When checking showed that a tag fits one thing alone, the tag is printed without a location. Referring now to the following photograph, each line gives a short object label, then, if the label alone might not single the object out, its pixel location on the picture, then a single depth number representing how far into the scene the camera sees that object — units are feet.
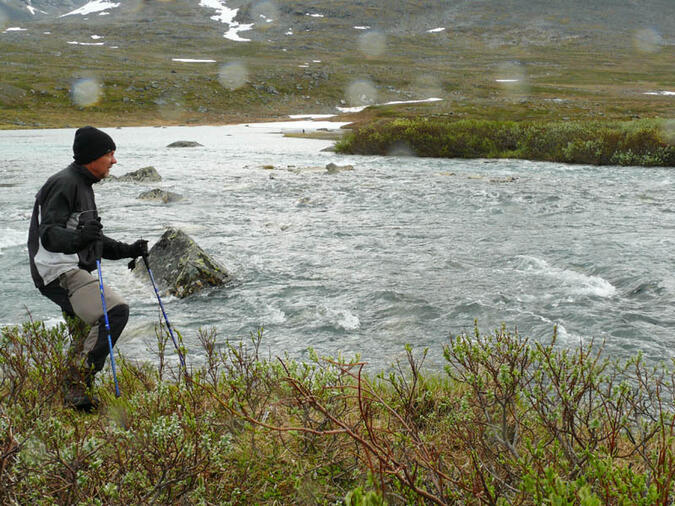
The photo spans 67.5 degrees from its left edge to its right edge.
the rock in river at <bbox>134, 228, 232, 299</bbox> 35.04
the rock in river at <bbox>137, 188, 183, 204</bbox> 66.28
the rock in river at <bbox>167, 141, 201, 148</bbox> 139.08
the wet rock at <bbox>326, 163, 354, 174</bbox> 88.79
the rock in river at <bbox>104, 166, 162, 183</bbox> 81.46
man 17.72
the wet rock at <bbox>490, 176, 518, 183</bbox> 75.72
